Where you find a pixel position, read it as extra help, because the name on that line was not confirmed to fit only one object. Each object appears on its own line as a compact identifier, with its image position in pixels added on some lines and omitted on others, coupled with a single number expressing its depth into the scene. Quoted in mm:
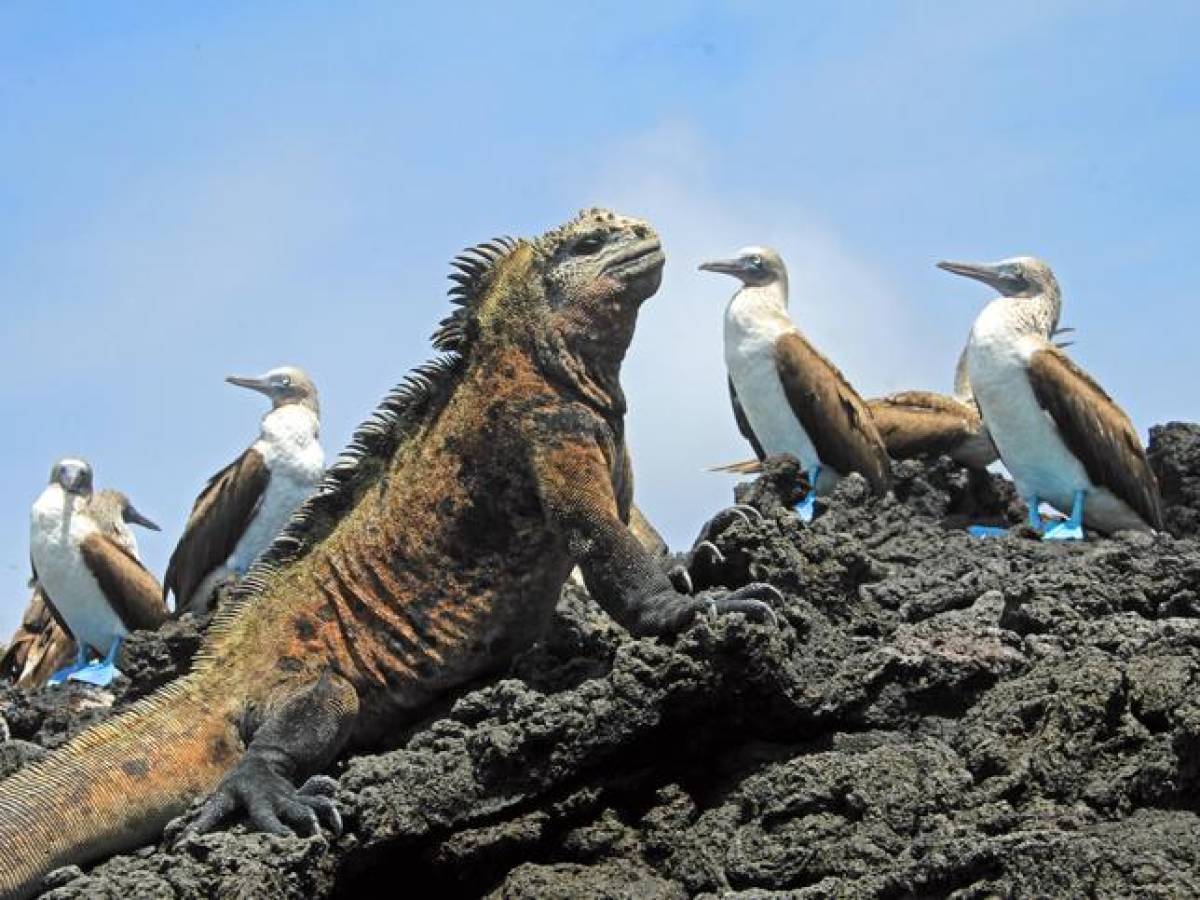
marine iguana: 9195
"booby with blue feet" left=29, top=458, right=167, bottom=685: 18375
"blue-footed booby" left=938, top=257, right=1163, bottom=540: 15781
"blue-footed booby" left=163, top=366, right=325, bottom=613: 17266
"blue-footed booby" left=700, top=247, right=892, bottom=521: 16891
